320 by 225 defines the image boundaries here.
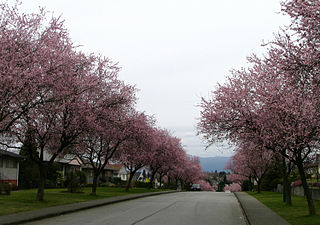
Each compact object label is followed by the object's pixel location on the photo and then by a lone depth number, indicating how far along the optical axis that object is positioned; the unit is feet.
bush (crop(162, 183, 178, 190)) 257.46
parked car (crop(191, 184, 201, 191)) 205.91
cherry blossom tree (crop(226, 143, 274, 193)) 61.87
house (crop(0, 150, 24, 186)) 130.52
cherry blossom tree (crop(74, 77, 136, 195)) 74.13
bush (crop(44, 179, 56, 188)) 149.52
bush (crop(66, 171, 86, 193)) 114.21
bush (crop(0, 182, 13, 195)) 87.31
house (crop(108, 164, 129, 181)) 365.44
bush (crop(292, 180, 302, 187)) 113.07
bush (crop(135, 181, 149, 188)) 261.59
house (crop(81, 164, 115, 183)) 251.72
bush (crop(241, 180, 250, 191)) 239.71
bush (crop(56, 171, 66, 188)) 157.64
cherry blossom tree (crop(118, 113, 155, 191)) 101.95
